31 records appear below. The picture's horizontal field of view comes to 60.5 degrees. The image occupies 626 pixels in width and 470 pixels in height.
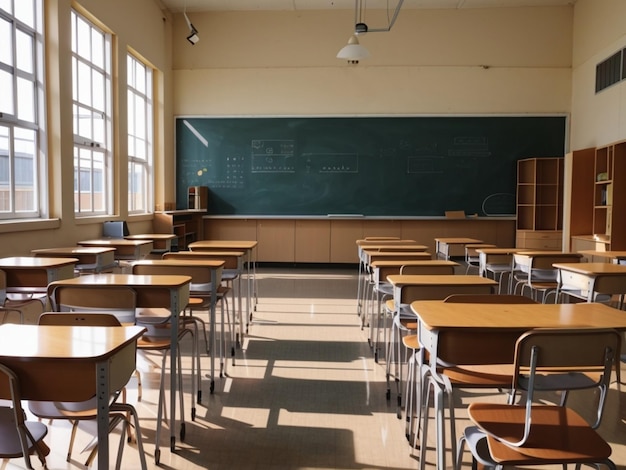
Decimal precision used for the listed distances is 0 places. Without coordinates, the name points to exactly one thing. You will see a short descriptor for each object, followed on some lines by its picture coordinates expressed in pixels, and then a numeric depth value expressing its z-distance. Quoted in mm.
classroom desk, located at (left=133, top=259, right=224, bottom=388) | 3302
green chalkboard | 9461
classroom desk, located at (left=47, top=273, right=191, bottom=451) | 2545
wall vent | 7531
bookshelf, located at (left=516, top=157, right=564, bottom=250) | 9117
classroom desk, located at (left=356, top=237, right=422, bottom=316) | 5602
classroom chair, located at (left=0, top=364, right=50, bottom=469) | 1454
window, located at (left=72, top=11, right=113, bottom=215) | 6469
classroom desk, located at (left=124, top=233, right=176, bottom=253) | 6461
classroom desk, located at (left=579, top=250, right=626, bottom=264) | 4723
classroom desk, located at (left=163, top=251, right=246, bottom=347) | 4340
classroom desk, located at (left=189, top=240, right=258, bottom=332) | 5062
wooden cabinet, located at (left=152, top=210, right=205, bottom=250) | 8469
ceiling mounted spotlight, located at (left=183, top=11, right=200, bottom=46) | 8008
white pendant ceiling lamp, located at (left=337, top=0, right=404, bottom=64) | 6359
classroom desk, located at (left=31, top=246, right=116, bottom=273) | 4559
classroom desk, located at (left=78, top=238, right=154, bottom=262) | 5590
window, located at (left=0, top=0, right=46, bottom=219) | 5039
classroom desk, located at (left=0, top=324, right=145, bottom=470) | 1495
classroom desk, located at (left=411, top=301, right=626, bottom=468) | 1856
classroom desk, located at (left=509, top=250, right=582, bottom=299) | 4777
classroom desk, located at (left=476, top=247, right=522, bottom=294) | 5422
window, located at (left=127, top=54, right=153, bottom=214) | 8336
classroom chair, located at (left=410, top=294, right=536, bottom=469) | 1865
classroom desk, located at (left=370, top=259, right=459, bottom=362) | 3607
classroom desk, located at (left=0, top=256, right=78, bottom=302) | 3549
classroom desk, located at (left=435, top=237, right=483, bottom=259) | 6234
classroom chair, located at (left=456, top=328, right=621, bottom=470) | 1515
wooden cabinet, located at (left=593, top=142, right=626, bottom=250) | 6836
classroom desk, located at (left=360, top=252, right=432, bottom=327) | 4398
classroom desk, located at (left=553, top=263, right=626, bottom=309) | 3521
